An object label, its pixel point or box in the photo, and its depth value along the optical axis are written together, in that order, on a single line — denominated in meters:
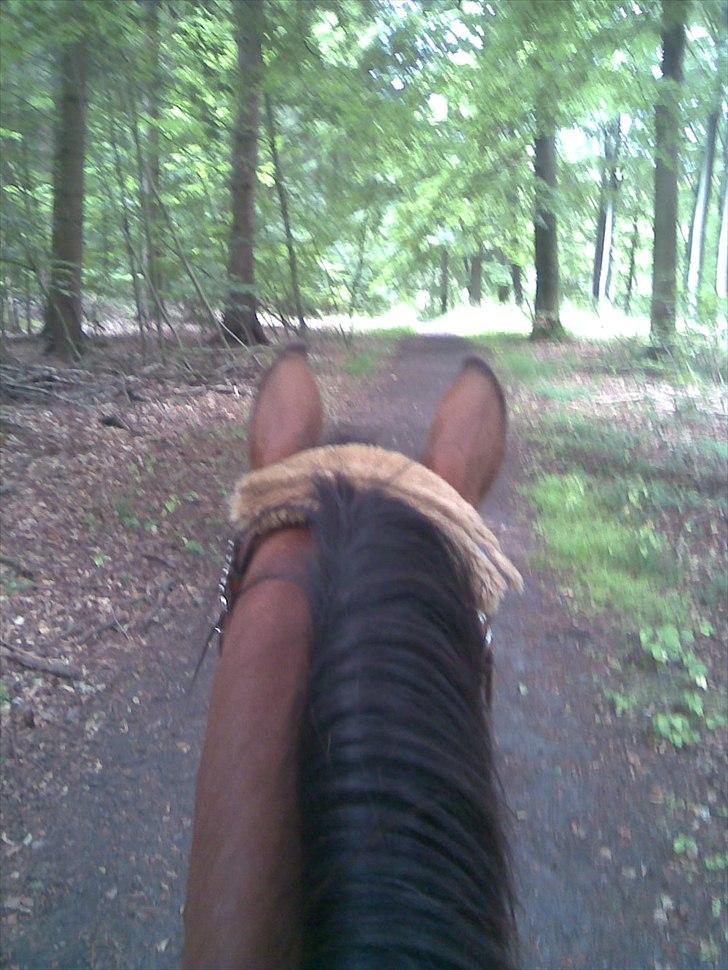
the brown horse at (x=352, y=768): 0.92
